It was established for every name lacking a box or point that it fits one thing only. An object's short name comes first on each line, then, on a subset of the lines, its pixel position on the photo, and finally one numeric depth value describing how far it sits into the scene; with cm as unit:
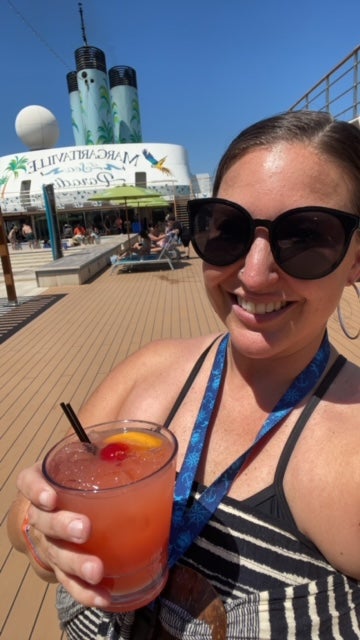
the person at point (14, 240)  2555
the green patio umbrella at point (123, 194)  1255
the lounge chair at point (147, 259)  1126
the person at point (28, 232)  2591
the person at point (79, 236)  2358
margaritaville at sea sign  3701
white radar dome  4081
